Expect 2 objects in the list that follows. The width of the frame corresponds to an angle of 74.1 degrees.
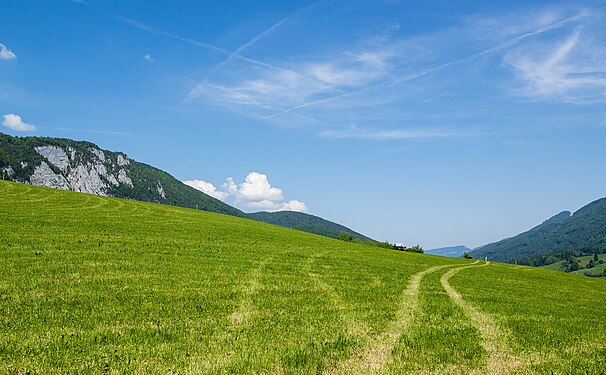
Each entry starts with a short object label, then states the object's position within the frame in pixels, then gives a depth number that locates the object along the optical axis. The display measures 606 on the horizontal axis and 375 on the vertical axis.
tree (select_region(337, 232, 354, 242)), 142.89
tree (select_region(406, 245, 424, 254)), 129.52
